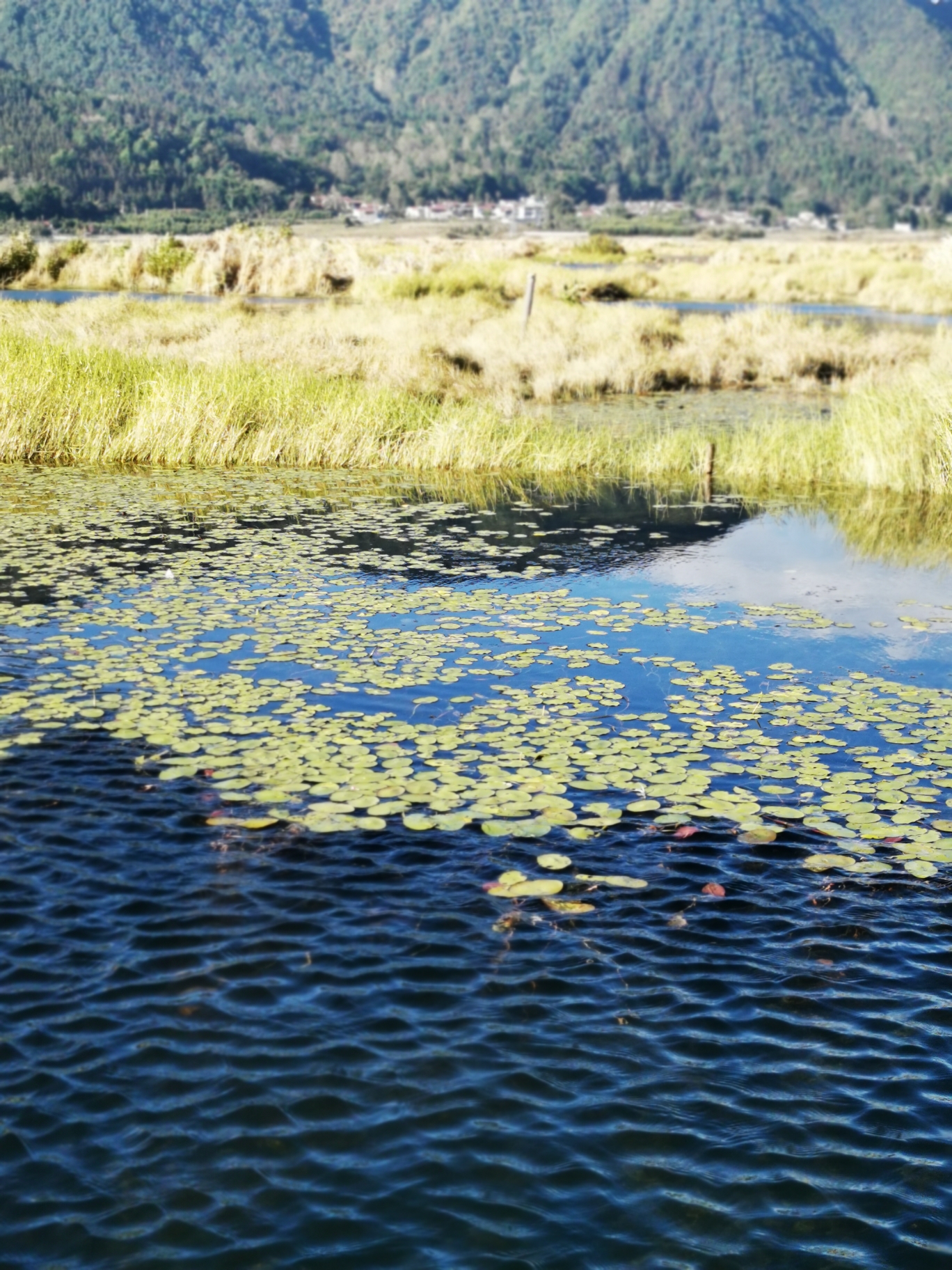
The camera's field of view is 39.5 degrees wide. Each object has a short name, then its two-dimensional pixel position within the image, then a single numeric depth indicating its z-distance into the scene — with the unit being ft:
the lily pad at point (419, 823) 16.53
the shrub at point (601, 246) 178.09
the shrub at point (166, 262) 106.11
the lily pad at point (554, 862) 15.62
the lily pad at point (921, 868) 15.97
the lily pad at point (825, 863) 16.05
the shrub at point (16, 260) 109.19
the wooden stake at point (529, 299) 72.12
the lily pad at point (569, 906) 14.90
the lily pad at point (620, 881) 15.47
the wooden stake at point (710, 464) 45.93
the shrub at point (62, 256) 111.96
